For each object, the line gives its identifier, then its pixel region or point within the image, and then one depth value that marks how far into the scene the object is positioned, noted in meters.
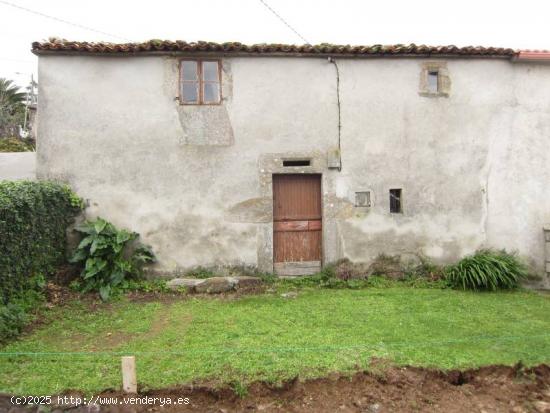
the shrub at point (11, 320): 5.22
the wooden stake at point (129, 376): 3.88
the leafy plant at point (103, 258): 7.45
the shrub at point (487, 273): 7.91
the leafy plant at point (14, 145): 19.09
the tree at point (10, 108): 24.62
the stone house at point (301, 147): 8.05
